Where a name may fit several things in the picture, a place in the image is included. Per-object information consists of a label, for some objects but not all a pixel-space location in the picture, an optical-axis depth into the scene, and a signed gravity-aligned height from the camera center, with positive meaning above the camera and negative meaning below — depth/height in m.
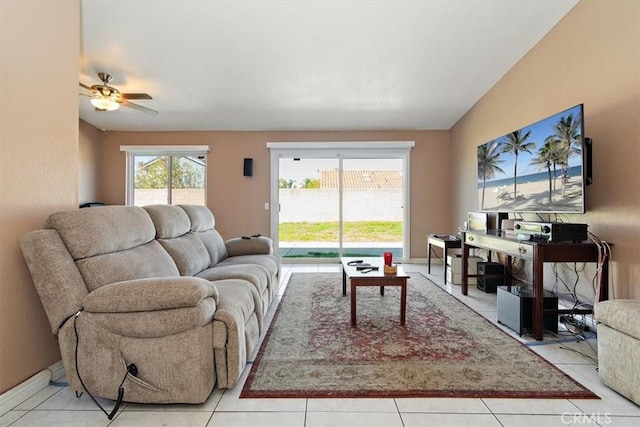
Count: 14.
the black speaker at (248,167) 5.34 +0.77
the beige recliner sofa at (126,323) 1.40 -0.52
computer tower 2.25 -0.72
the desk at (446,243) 3.88 -0.39
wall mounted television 2.20 +0.40
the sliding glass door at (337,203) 5.45 +0.17
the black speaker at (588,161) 2.23 +0.39
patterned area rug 1.59 -0.91
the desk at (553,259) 2.09 -0.32
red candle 2.65 -0.40
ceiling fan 3.19 +1.22
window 5.51 +0.59
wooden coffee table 2.41 -0.55
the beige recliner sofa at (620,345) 1.45 -0.65
